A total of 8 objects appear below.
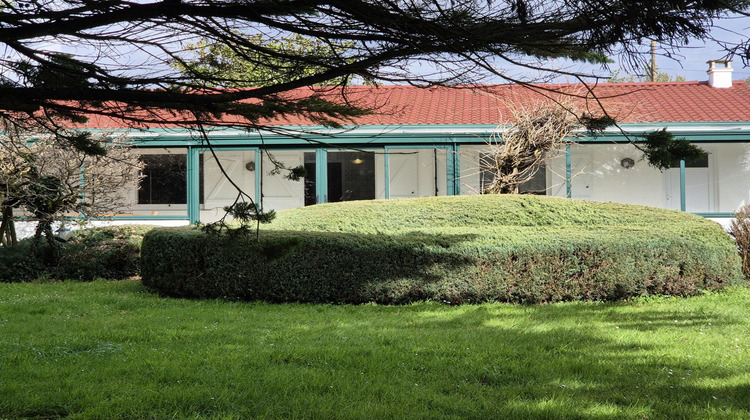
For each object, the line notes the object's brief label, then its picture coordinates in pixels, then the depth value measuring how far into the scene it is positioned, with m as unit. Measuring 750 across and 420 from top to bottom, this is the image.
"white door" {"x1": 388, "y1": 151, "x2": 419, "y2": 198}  18.70
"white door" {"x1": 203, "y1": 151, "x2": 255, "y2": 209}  18.84
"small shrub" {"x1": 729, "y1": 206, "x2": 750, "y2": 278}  10.27
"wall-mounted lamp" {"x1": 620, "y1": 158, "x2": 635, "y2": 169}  17.92
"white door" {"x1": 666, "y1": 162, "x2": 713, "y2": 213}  18.16
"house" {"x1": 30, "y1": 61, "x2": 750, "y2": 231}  15.13
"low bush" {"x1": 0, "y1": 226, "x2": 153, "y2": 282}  11.36
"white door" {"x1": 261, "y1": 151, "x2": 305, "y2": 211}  18.55
